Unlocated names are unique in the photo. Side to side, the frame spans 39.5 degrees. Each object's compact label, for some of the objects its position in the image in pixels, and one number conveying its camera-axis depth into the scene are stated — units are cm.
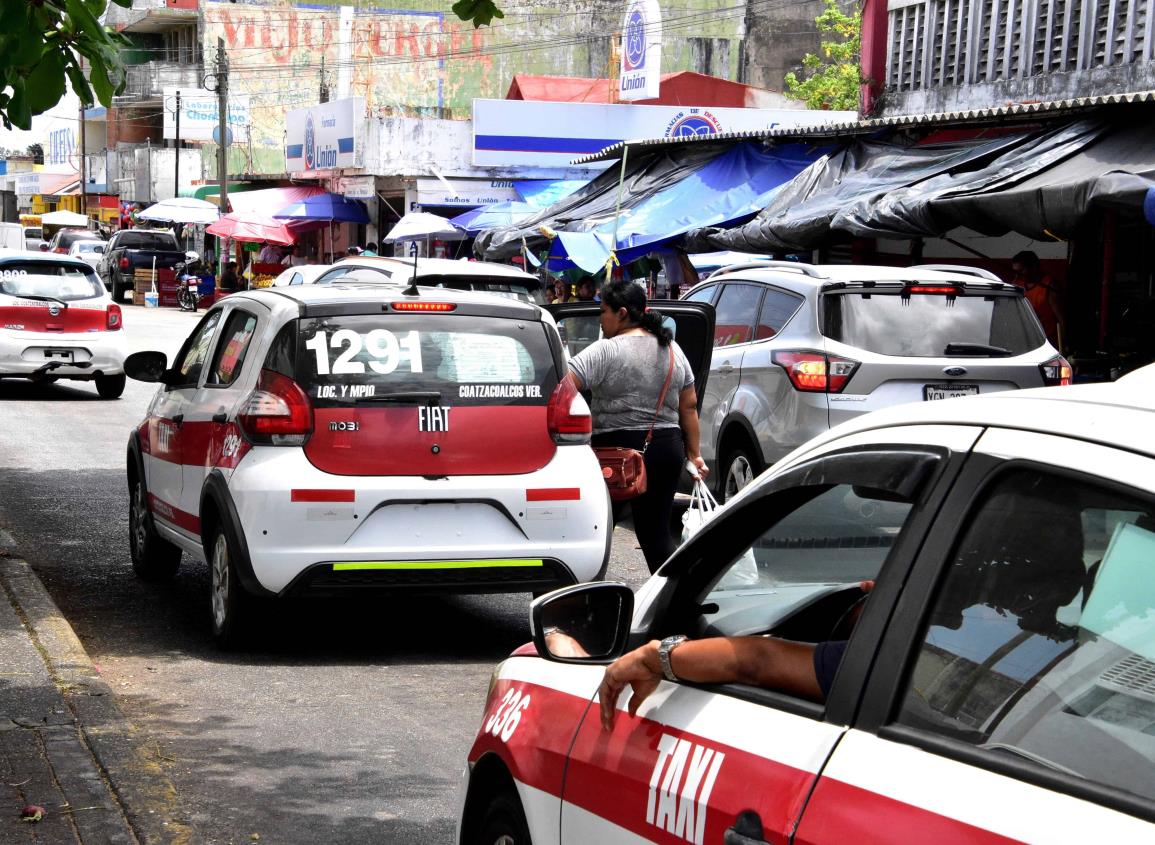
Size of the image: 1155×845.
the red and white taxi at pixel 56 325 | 1955
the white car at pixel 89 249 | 5175
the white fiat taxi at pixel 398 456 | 712
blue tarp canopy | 1903
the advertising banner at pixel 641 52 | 3388
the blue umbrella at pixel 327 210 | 3916
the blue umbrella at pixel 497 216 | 2783
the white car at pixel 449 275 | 1453
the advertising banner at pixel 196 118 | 6094
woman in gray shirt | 848
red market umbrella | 3600
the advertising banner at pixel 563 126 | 3388
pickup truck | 4634
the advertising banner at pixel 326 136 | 3744
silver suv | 1016
